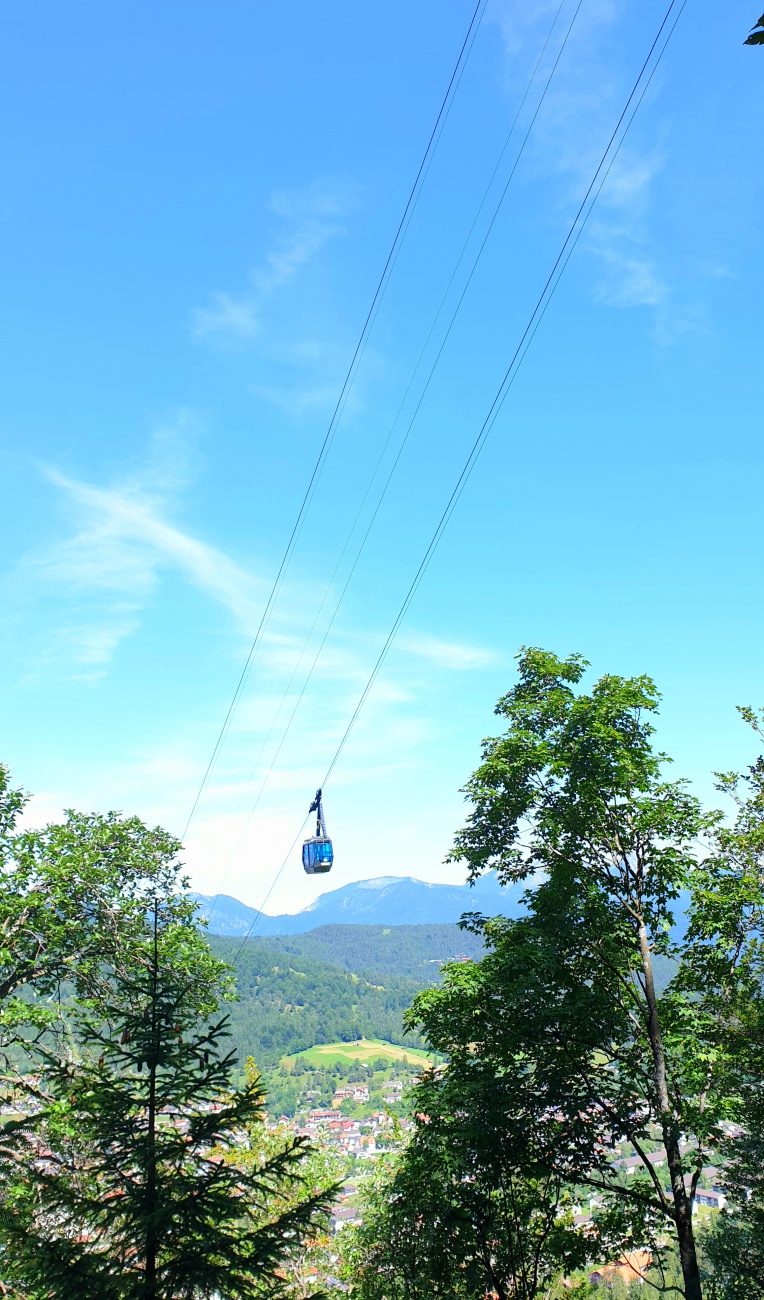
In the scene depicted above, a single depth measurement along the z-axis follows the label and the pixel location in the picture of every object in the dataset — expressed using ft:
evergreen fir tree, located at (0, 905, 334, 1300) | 20.81
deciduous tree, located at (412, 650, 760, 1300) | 42.96
